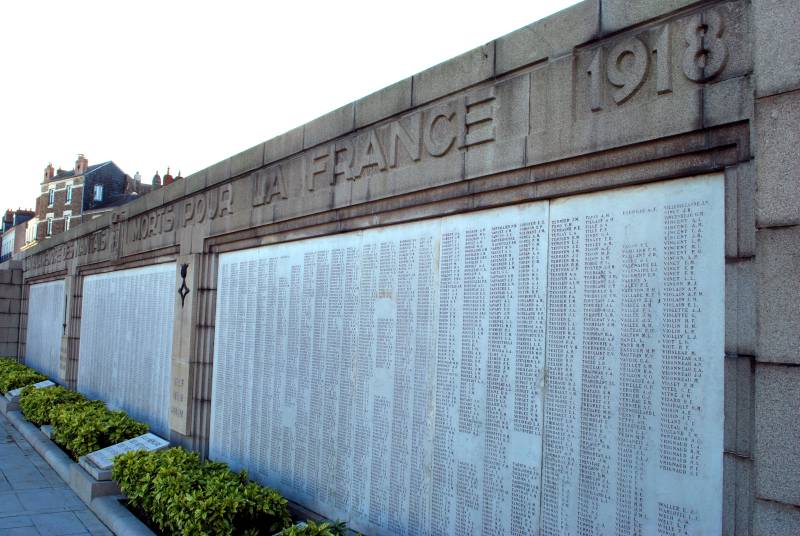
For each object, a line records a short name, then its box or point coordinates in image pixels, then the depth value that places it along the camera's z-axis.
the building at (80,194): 51.38
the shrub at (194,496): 6.20
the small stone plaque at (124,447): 8.77
